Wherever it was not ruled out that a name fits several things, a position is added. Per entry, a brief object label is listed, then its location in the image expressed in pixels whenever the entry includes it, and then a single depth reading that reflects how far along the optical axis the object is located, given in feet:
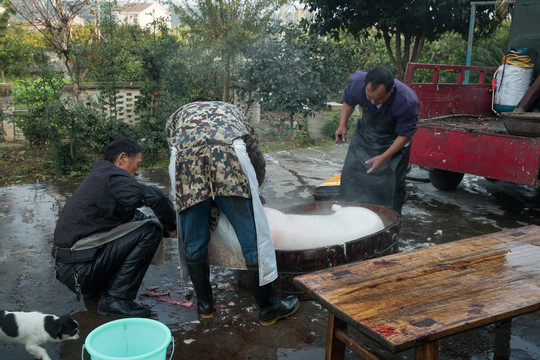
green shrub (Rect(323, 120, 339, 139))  38.75
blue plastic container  7.88
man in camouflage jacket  9.75
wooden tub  11.10
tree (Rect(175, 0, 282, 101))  30.76
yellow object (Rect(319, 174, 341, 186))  18.24
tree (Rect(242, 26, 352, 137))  31.17
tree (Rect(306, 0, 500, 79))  31.71
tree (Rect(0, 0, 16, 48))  23.20
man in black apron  13.89
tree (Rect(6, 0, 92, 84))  27.91
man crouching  10.48
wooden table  6.81
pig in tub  10.93
